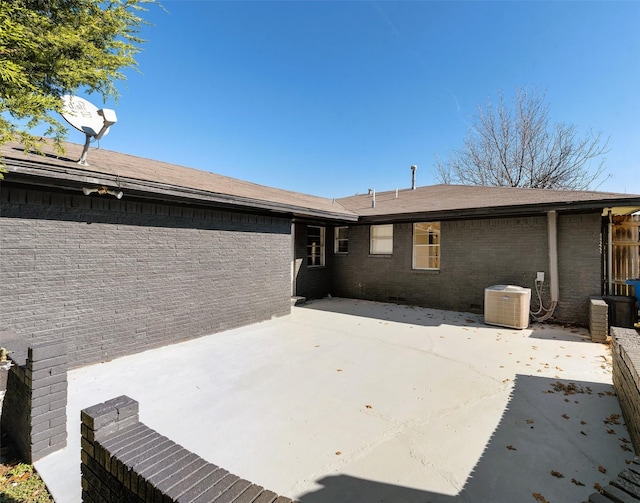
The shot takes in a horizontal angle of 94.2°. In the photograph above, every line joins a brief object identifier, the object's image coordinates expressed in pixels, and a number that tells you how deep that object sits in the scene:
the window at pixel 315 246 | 11.19
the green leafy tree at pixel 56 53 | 2.27
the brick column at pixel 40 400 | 2.52
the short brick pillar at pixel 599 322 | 5.95
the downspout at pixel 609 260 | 7.38
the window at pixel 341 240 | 11.82
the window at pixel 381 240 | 10.77
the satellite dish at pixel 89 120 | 4.66
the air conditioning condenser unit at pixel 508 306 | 7.07
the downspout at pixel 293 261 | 10.38
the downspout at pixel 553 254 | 7.57
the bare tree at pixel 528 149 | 18.31
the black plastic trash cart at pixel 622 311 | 6.25
